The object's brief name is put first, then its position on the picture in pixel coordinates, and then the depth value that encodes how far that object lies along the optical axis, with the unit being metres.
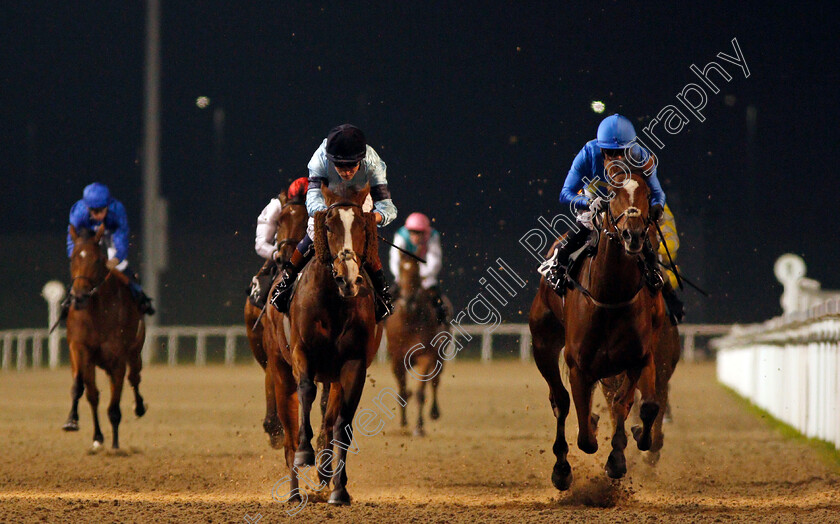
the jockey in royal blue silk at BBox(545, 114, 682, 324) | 13.12
